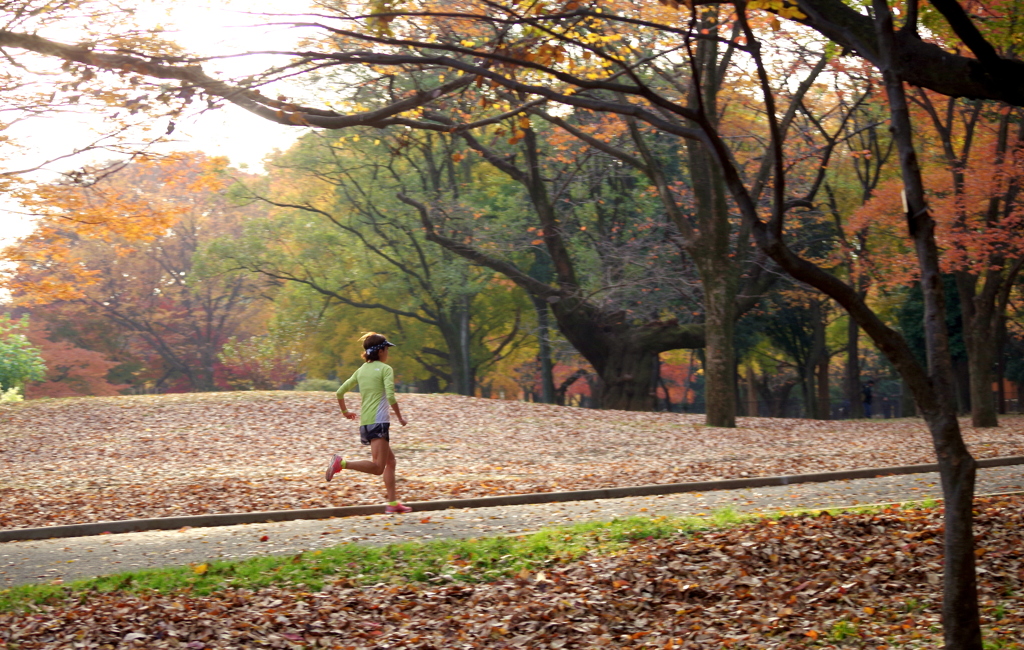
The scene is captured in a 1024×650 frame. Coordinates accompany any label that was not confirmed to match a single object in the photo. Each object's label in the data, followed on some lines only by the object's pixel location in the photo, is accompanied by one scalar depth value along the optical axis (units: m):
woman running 10.20
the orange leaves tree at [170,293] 45.50
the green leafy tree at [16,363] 27.38
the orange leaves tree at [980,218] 20.16
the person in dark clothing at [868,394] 45.97
